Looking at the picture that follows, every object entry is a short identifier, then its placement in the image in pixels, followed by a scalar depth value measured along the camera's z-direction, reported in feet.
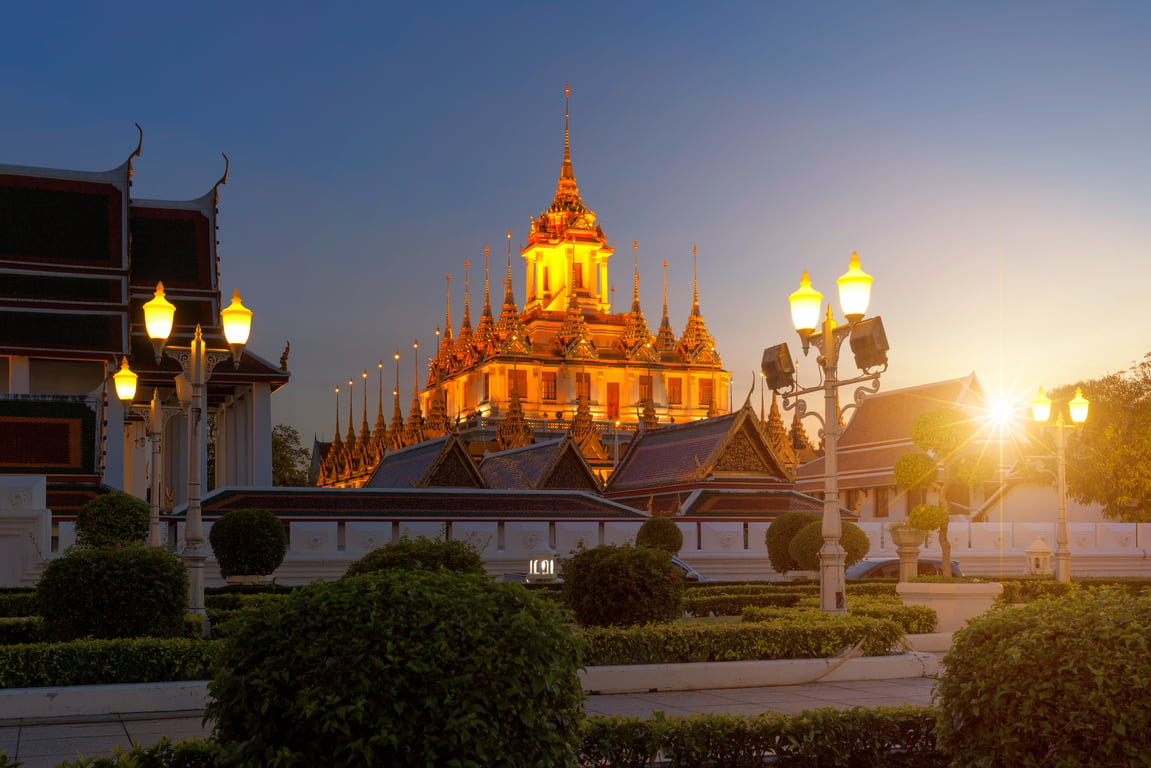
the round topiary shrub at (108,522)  73.51
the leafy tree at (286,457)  291.30
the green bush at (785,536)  85.61
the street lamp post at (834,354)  45.85
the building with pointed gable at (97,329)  91.76
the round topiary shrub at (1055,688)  19.80
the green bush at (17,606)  57.26
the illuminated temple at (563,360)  311.88
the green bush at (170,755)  21.75
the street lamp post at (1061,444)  83.10
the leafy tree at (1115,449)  145.79
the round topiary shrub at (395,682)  18.61
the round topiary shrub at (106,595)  41.57
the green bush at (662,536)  87.71
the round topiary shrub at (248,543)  74.64
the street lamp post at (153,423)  60.39
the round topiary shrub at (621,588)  44.68
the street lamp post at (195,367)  49.29
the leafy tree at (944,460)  64.49
